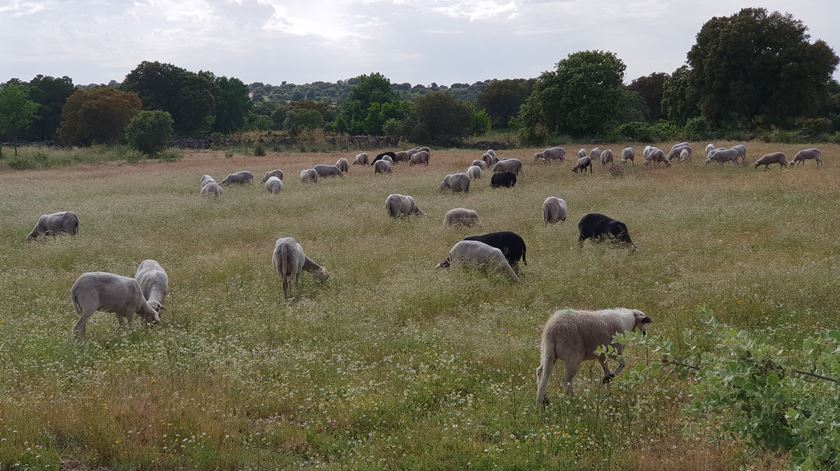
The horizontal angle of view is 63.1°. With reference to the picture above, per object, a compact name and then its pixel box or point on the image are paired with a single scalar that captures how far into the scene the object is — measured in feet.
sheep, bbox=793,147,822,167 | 97.71
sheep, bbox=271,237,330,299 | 40.65
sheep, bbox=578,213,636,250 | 48.19
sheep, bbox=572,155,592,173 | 104.14
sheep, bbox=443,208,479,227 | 57.93
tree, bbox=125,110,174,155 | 159.53
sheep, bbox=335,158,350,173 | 119.80
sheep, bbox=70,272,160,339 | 31.50
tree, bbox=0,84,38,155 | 169.37
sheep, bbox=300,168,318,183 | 102.73
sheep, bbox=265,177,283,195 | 89.66
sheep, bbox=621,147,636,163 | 117.60
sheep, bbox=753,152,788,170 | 97.19
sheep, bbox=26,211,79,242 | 59.31
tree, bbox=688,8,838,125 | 144.97
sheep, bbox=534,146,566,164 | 124.06
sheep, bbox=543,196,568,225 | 59.47
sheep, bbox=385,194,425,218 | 65.98
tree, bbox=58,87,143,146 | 187.21
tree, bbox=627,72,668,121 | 258.98
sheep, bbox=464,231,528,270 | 45.03
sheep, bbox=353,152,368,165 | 134.92
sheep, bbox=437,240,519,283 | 41.55
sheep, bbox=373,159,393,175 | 114.11
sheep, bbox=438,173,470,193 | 85.61
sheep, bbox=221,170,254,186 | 101.60
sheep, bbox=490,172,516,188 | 88.99
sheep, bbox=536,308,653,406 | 23.24
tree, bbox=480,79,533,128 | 296.92
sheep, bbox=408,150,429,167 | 129.18
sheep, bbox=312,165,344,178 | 109.60
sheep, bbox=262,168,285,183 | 105.81
